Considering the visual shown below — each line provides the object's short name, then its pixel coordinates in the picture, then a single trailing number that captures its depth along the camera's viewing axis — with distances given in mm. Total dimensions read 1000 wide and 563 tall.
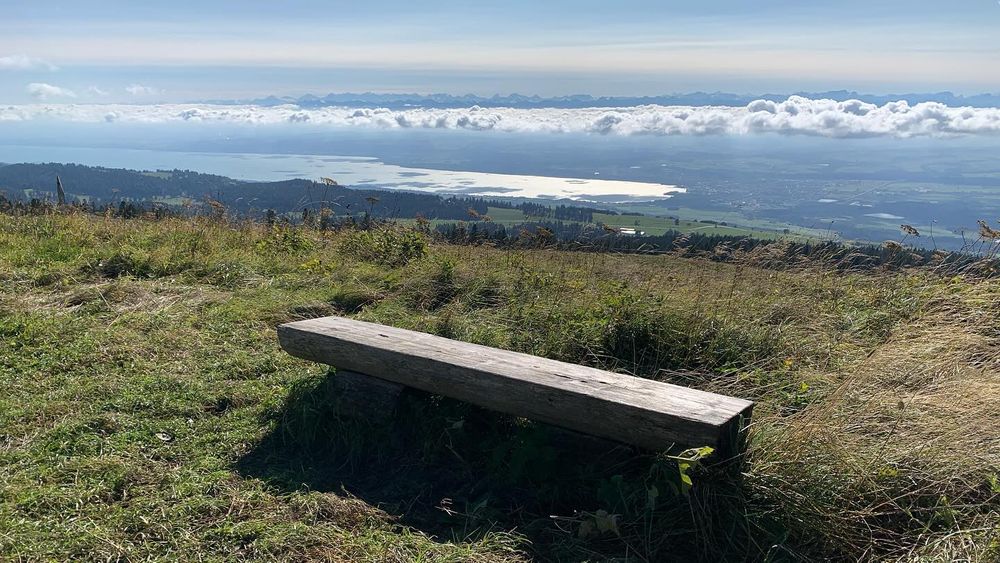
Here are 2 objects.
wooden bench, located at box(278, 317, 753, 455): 2879
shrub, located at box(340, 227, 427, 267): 8453
